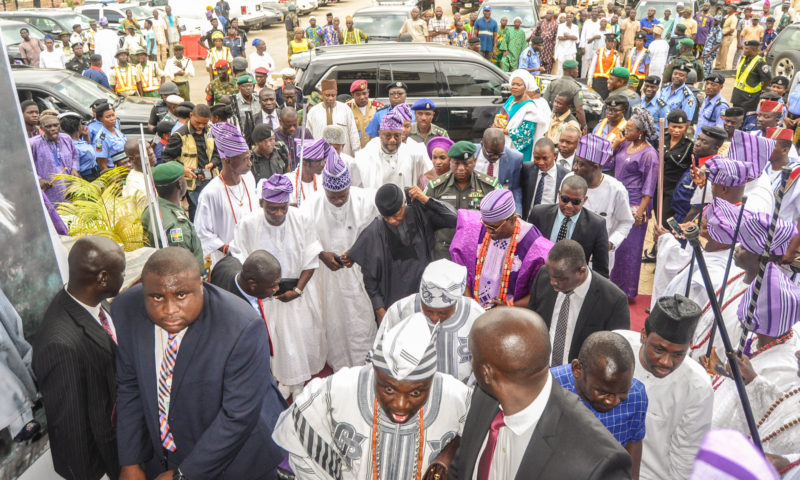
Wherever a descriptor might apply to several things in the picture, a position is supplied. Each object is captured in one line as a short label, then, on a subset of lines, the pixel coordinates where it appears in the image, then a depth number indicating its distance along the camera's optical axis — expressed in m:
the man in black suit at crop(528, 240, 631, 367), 3.71
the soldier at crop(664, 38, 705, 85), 11.36
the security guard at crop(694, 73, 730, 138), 8.52
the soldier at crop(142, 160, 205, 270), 4.56
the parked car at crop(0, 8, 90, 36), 18.09
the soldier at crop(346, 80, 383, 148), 8.26
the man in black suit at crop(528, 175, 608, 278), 4.77
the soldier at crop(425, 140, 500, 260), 5.30
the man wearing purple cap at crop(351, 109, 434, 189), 6.34
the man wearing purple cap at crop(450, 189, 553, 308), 4.27
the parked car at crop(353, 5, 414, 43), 16.12
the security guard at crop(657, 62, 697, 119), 8.66
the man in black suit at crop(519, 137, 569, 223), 5.84
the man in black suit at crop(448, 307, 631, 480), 2.08
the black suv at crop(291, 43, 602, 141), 9.42
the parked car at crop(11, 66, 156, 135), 9.68
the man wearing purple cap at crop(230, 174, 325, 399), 4.96
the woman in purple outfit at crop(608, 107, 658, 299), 6.28
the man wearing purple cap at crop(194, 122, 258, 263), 5.43
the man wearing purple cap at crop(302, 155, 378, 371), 5.37
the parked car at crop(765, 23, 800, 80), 12.47
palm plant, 4.69
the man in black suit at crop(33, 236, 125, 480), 2.88
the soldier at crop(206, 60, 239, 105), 9.91
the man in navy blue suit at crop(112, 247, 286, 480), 2.68
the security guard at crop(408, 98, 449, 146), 7.08
